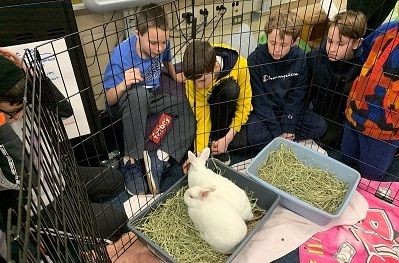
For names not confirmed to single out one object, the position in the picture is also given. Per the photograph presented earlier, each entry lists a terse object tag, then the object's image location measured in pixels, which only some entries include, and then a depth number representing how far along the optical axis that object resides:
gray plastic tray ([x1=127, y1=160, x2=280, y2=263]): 1.32
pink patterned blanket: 1.40
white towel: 1.41
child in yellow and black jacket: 1.64
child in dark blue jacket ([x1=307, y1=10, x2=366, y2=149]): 1.62
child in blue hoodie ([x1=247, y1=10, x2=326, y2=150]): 1.72
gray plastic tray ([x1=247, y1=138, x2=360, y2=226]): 1.47
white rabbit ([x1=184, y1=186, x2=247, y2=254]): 1.25
